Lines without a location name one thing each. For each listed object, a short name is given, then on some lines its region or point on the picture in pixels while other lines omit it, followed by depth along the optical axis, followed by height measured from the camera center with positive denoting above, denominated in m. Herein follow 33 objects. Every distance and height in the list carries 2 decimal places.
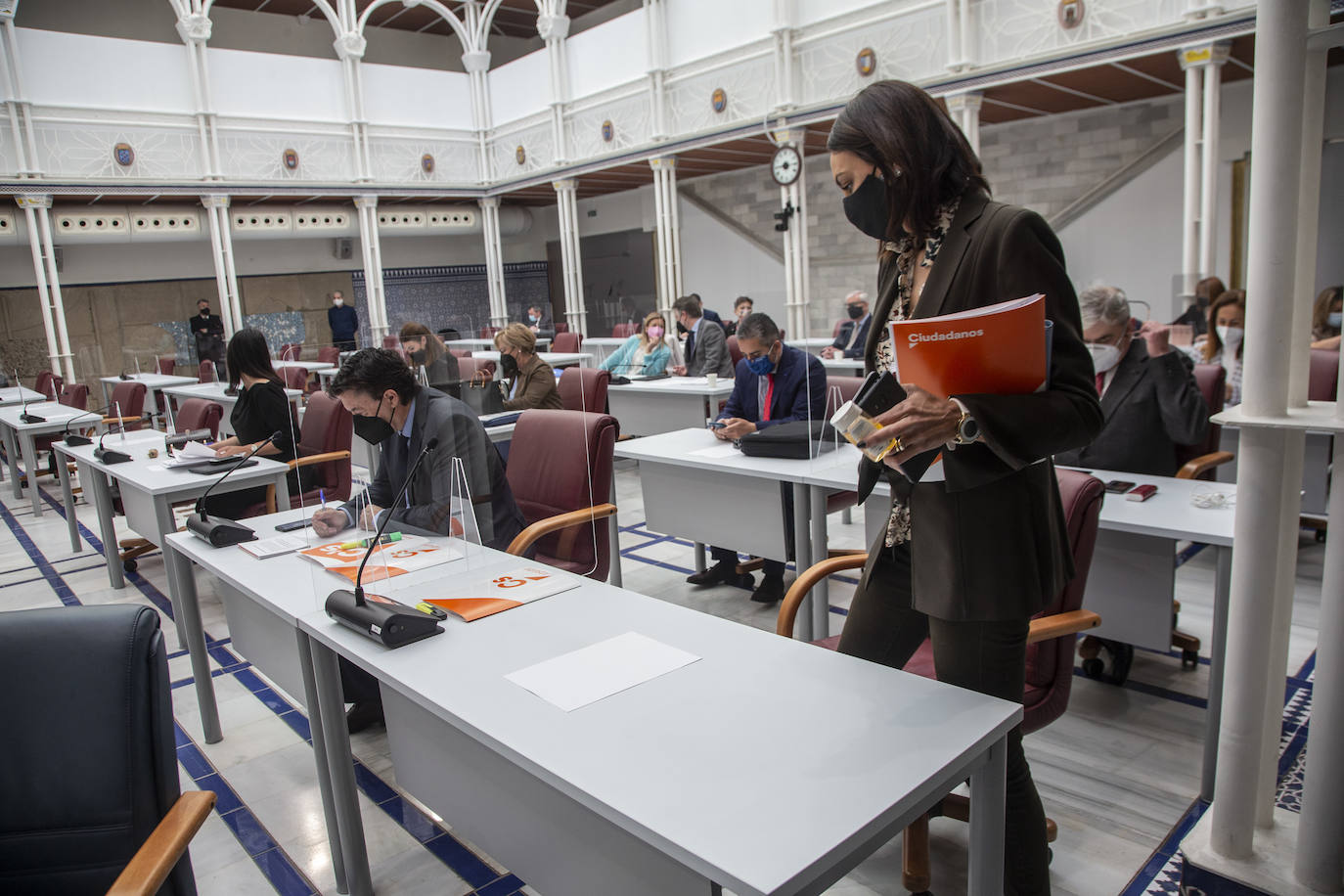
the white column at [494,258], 15.87 +1.16
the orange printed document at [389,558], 2.24 -0.62
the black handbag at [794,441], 3.46 -0.54
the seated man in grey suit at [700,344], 6.72 -0.27
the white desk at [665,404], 6.14 -0.68
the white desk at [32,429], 6.71 -0.63
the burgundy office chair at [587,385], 4.76 -0.38
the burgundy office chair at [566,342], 9.21 -0.26
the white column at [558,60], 13.26 +3.95
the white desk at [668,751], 1.12 -0.65
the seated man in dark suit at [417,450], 2.47 -0.37
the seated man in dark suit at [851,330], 7.25 -0.25
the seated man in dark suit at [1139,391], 3.24 -0.40
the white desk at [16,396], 9.08 -0.54
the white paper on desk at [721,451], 3.74 -0.61
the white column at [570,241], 14.07 +1.24
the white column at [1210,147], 7.54 +1.17
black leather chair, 1.47 -0.71
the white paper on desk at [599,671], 1.52 -0.65
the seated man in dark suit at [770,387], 3.97 -0.38
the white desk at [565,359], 7.76 -0.37
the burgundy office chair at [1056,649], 1.98 -0.82
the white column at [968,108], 8.94 +1.94
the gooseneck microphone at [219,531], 2.73 -0.61
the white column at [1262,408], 1.68 -0.25
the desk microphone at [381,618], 1.80 -0.61
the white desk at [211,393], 7.32 -0.52
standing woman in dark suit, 1.29 -0.18
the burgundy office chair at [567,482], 3.08 -0.59
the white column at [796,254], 10.64 +0.64
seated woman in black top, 4.15 -0.38
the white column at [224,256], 13.06 +1.20
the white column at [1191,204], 7.73 +0.70
